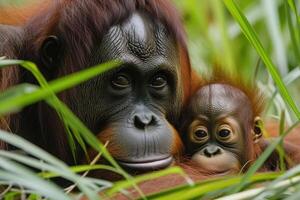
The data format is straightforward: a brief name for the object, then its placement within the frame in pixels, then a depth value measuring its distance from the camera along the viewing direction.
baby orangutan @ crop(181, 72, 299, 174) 3.65
